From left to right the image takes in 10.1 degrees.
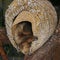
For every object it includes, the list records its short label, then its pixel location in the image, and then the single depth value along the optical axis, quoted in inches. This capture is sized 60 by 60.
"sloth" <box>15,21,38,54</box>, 88.2
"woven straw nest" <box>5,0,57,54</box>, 86.1
